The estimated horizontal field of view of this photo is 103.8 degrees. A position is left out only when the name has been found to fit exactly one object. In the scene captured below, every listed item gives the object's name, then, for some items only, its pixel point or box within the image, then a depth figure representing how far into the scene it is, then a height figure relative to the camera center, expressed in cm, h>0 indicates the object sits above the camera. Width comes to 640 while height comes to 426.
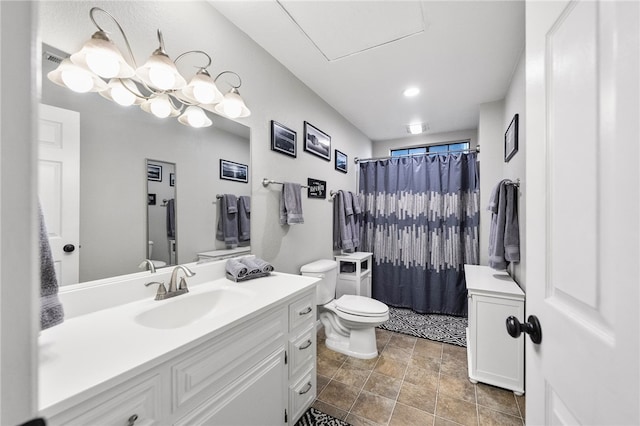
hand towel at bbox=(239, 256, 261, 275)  152 -32
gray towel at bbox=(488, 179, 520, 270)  185 -10
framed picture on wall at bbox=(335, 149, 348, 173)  298 +63
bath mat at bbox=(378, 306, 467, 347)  242 -120
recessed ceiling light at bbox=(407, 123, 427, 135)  333 +117
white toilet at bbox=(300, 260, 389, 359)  203 -86
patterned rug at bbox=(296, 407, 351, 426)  142 -119
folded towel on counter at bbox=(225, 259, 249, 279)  147 -33
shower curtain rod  328 +72
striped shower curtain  289 -18
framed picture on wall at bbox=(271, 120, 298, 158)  193 +60
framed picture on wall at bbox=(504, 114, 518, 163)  189 +60
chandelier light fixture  95 +59
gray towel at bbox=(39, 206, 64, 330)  69 -23
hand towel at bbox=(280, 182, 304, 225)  200 +5
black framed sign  244 +25
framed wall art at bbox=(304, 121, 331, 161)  236 +72
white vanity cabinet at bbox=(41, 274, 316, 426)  63 -57
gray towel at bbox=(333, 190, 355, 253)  287 -14
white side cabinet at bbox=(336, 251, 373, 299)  279 -71
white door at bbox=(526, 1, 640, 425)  37 +1
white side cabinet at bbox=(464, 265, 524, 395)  166 -86
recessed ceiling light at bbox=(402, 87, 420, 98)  241 +119
